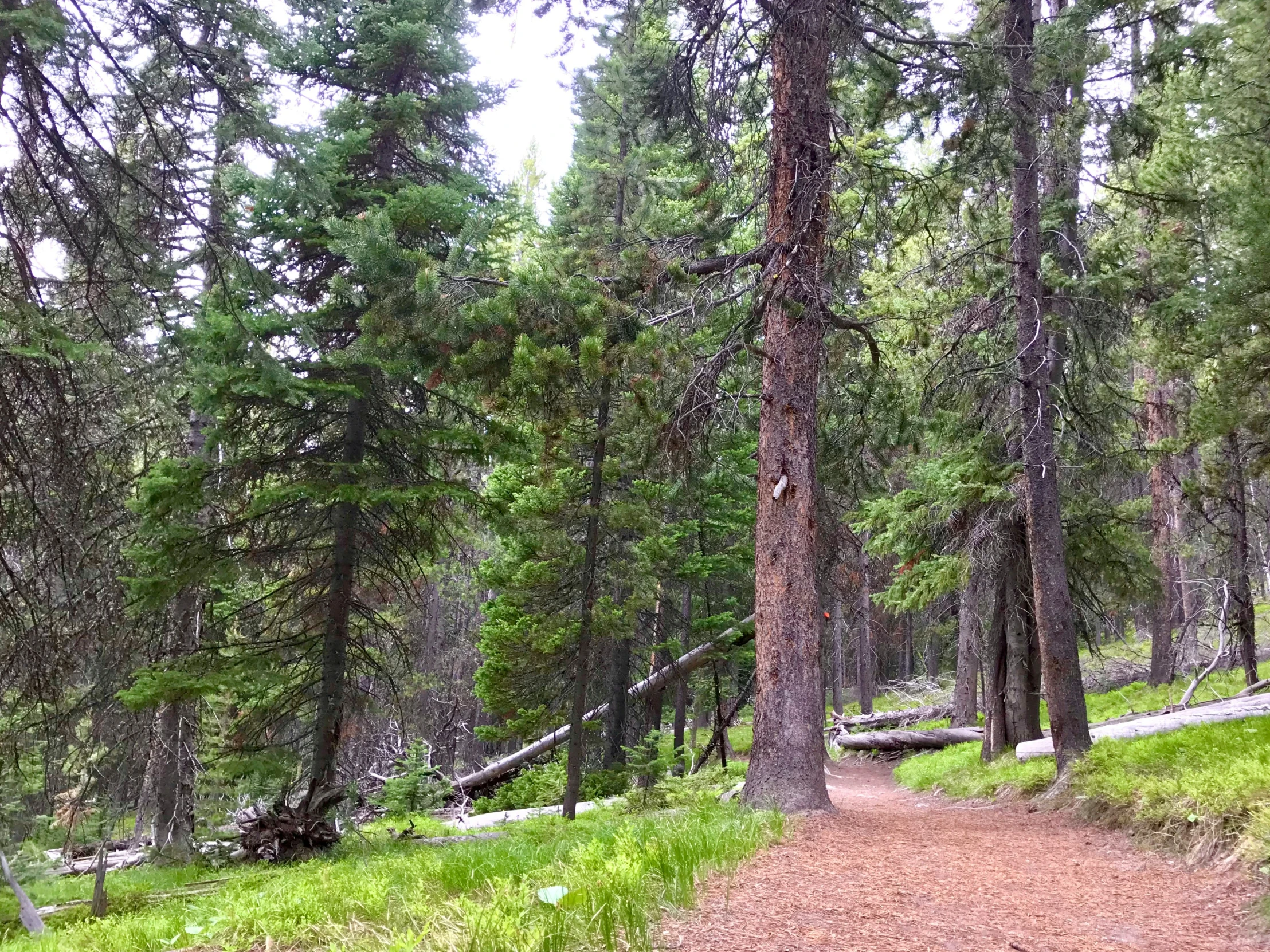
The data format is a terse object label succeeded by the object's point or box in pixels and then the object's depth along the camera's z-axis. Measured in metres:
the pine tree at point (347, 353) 8.59
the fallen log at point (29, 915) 5.56
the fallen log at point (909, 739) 18.36
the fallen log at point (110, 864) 10.62
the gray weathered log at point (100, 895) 6.06
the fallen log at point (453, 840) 9.14
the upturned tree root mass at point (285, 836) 8.55
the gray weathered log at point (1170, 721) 9.55
